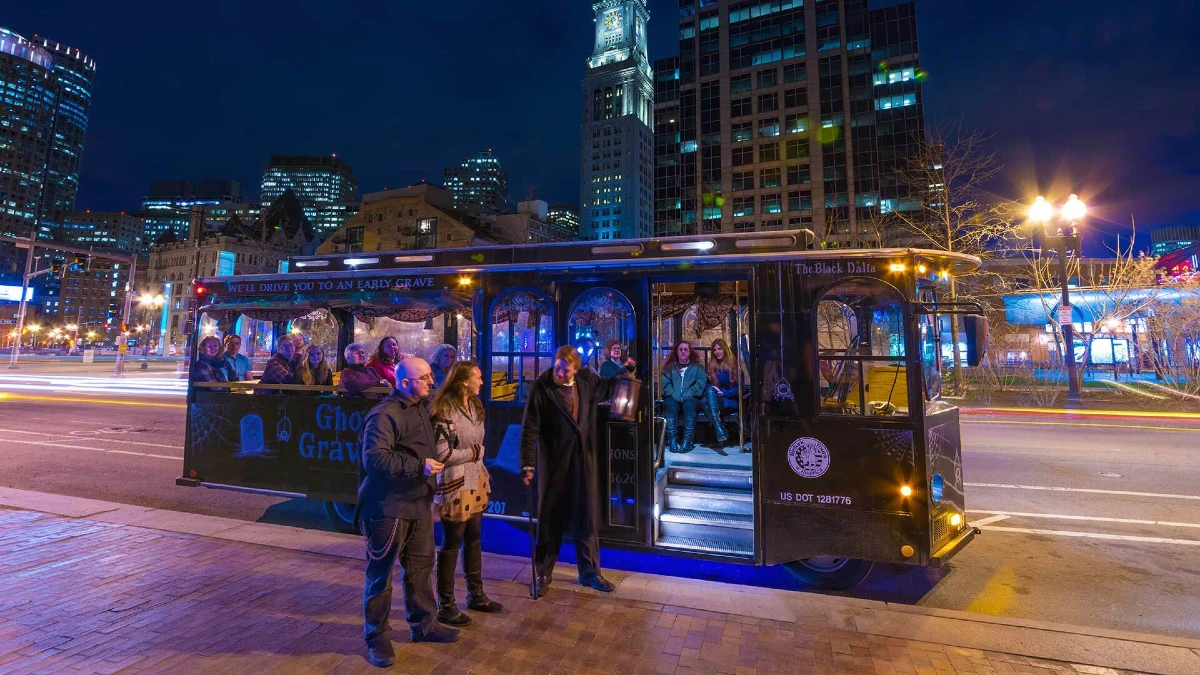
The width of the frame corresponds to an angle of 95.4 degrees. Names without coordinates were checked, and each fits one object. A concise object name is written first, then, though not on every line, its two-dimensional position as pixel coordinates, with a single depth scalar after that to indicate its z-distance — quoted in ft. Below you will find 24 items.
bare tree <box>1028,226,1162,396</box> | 65.41
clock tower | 415.44
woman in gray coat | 12.82
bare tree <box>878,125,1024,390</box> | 66.13
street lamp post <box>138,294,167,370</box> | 126.23
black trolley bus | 15.07
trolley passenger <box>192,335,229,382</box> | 22.48
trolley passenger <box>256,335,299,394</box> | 21.57
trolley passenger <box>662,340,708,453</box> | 23.16
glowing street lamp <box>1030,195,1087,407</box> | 56.18
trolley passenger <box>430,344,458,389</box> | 18.25
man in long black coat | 15.55
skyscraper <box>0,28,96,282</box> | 446.19
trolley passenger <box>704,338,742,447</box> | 25.63
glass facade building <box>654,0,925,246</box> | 210.18
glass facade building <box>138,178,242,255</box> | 592.19
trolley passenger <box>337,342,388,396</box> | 19.45
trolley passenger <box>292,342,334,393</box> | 21.40
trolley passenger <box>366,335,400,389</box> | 20.31
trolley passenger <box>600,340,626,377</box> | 18.01
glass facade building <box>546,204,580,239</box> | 550.36
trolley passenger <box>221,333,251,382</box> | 22.91
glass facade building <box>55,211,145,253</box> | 517.55
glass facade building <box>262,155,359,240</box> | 648.79
